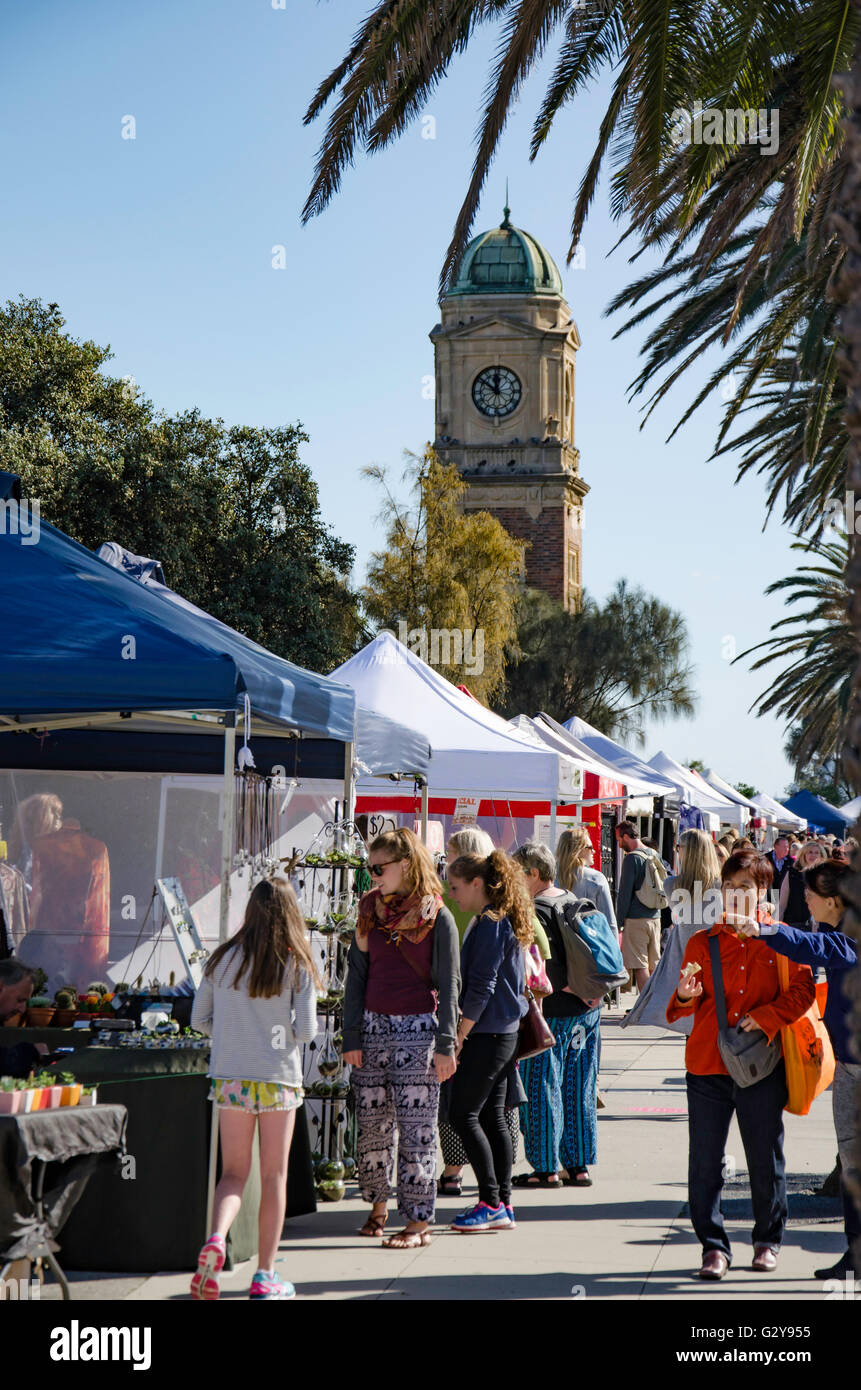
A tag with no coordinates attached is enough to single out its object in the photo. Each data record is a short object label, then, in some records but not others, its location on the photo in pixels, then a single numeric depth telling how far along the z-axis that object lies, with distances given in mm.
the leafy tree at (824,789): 103812
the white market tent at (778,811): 45062
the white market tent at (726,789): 35781
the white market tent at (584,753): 18812
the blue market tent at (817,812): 43625
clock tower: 73500
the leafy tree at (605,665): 61188
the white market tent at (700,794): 28900
